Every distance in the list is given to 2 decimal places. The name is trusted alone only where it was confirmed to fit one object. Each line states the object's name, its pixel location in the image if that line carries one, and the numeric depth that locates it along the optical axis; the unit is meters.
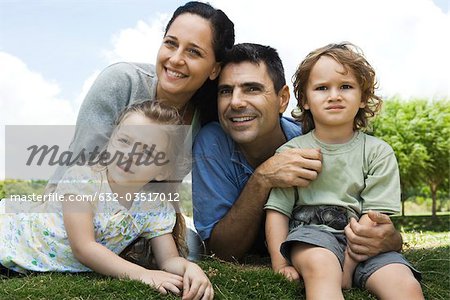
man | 3.62
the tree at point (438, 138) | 18.69
